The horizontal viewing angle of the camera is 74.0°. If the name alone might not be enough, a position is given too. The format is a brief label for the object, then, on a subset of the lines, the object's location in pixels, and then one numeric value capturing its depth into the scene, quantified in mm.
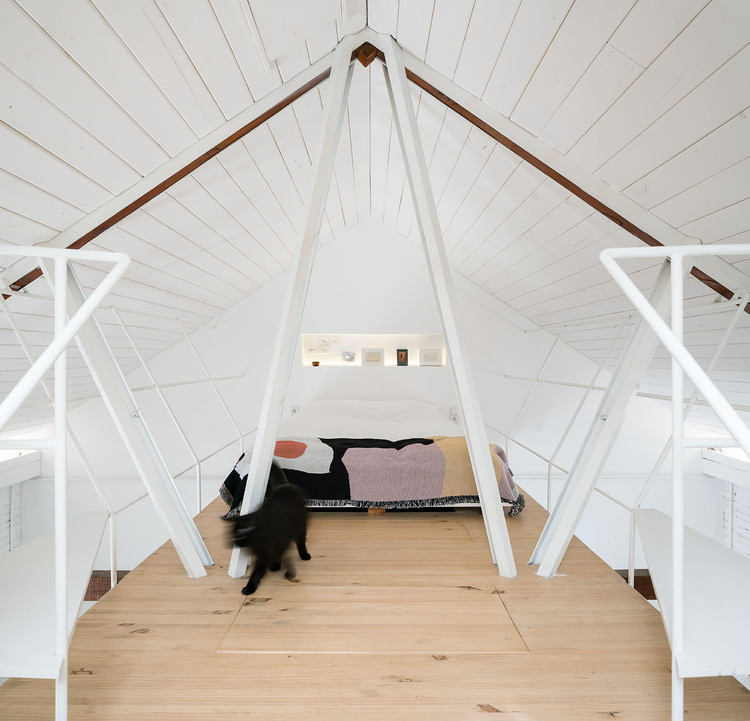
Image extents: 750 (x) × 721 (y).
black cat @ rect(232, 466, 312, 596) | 1462
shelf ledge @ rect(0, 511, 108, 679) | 827
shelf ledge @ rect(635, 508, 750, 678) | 845
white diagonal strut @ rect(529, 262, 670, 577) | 1294
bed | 2234
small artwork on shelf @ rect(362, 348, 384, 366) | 4238
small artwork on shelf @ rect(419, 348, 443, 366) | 4246
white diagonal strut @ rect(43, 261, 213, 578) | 1330
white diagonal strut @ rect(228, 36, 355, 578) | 1606
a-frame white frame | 1613
